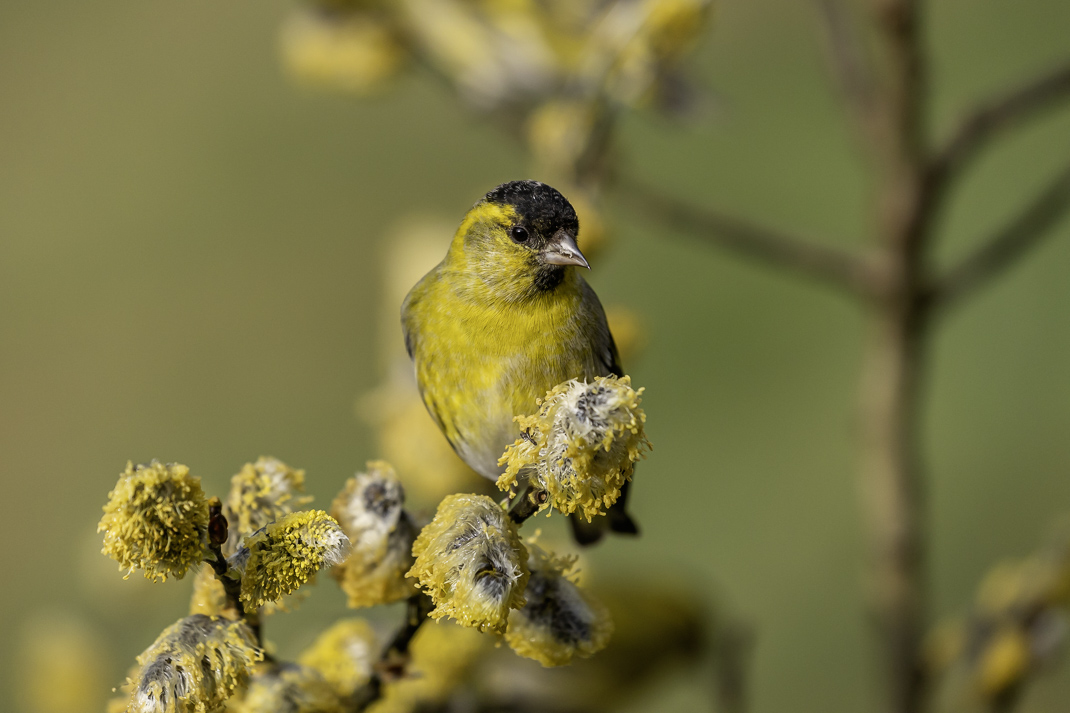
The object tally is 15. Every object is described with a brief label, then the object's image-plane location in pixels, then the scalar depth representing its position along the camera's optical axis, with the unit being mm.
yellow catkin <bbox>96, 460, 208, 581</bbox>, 4340
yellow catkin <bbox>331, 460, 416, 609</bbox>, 4387
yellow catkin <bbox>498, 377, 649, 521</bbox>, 4347
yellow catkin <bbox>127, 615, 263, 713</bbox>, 4353
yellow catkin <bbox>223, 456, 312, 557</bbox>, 4381
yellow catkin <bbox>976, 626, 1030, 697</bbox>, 4516
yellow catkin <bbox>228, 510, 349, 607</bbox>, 4348
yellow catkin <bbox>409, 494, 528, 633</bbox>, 4351
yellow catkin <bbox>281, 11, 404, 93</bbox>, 5340
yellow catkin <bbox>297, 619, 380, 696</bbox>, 4402
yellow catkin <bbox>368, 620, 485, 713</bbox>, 4445
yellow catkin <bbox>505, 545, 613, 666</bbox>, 4383
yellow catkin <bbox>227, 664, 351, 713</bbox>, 4383
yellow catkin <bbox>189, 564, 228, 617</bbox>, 4378
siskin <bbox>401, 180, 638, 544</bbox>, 4436
